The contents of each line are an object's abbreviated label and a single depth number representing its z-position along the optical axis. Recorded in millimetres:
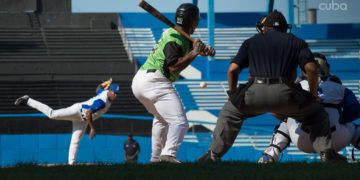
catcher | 17656
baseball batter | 17359
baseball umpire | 15672
